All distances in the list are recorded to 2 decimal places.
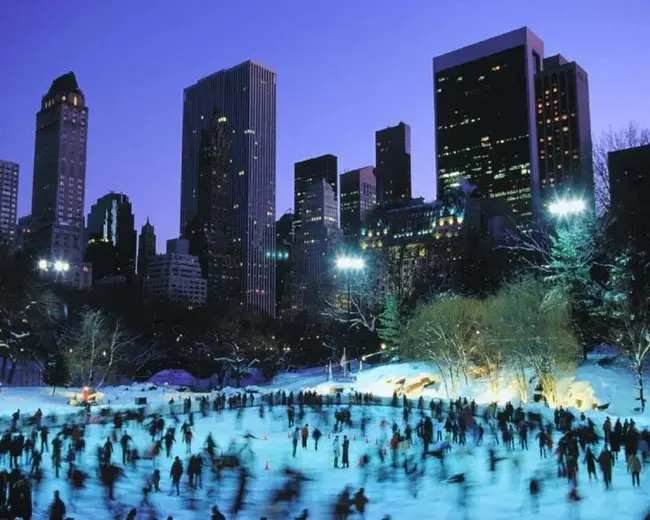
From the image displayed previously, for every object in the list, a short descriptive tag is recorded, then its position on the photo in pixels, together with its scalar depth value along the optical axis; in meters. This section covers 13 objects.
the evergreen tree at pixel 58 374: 50.81
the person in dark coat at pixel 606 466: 18.05
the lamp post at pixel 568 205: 36.69
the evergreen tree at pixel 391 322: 57.72
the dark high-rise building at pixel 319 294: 98.19
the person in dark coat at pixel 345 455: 22.25
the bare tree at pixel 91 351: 51.62
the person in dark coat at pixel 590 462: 18.75
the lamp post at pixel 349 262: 54.12
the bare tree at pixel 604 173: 42.06
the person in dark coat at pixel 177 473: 18.17
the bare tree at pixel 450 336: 43.59
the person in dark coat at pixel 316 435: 25.45
